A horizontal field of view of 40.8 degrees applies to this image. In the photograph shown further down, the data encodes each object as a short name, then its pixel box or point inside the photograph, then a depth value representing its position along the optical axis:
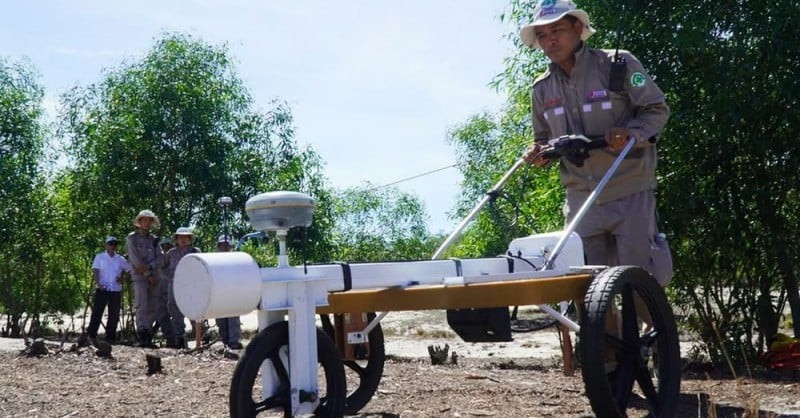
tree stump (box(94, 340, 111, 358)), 10.39
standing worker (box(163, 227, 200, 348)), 13.56
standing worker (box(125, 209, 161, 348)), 13.95
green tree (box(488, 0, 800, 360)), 8.54
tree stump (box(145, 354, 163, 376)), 8.52
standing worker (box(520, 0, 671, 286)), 5.34
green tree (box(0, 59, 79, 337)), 22.08
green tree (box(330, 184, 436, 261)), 52.19
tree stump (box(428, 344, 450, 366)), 9.74
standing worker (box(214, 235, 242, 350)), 11.90
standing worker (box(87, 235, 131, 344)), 14.86
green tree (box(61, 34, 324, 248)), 18.64
